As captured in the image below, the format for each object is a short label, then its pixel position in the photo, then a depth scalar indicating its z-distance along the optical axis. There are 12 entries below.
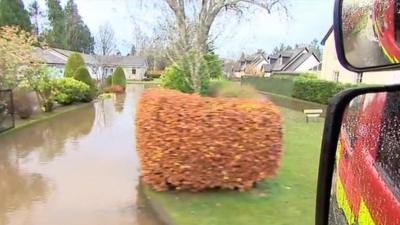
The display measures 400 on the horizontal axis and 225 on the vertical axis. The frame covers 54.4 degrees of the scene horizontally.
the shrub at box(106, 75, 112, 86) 36.88
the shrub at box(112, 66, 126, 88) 35.50
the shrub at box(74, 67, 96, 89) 25.16
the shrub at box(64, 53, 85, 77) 26.44
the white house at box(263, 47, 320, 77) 53.62
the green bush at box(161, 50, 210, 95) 11.66
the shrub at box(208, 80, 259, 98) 9.41
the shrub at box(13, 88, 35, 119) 14.54
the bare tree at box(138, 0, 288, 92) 11.68
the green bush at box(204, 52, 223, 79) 14.12
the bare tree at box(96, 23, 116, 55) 60.25
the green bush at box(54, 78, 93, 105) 20.86
